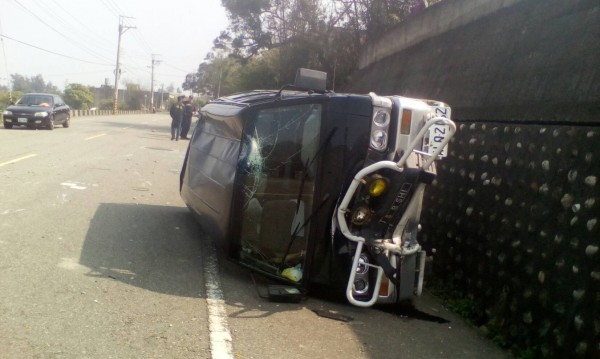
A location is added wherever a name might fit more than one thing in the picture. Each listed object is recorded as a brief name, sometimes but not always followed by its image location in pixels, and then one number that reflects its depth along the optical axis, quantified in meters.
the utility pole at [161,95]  128.05
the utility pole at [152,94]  100.86
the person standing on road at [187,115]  24.06
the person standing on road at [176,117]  23.73
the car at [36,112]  23.69
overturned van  5.17
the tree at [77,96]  67.44
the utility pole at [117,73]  63.59
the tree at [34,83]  91.69
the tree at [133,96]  100.31
